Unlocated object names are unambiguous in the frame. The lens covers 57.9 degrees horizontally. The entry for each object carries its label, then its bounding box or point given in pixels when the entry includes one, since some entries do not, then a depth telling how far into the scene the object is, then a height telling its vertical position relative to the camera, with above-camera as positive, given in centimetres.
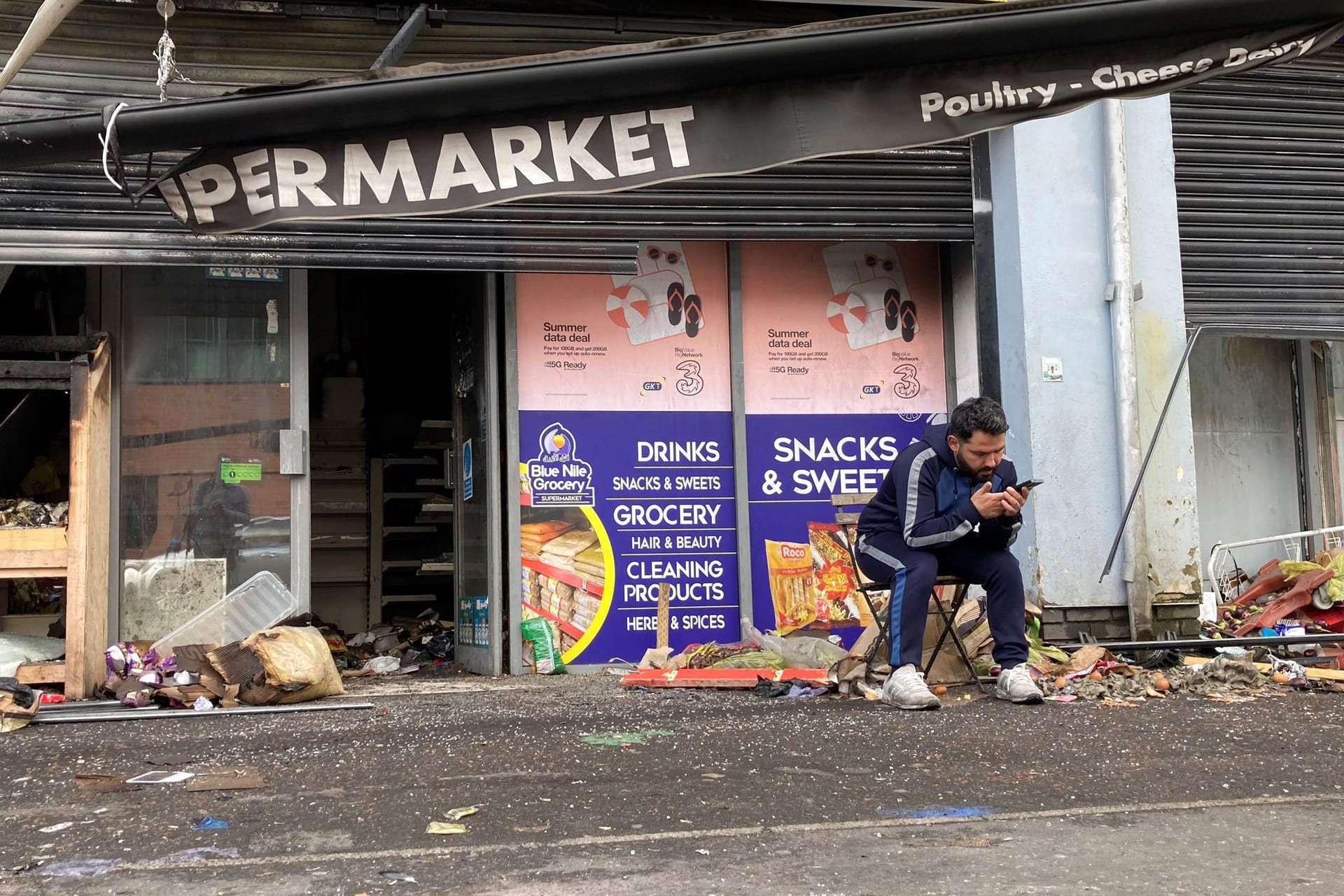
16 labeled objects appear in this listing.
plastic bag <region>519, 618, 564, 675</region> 714 -71
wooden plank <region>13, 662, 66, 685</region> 589 -65
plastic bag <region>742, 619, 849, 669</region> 650 -74
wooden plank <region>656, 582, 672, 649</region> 716 -56
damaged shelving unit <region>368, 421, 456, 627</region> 969 +2
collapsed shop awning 338 +117
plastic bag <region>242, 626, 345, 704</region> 579 -63
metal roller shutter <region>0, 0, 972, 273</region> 625 +184
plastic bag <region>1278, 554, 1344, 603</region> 694 -42
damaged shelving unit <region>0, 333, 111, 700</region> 590 +2
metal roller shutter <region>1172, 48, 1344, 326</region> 743 +191
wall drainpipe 678 +86
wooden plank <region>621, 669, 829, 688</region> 600 -80
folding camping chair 558 -48
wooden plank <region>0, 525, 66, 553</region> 585 +0
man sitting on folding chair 517 -11
